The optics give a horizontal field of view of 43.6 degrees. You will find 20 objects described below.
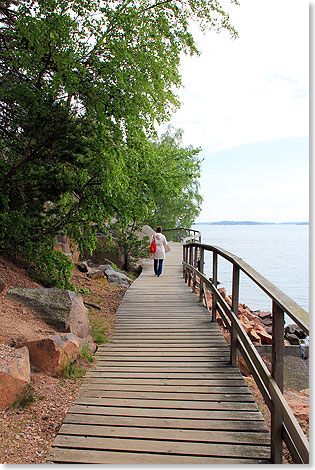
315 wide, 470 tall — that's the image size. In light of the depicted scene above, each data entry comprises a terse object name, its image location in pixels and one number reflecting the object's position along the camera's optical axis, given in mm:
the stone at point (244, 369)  5901
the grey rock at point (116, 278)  11336
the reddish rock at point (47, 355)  3917
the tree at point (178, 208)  35125
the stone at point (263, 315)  16297
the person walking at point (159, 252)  12008
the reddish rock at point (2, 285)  5496
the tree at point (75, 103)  4852
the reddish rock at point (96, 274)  11306
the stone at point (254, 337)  8516
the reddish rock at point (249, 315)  13267
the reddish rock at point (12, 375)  3117
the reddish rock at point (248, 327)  8969
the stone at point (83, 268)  11634
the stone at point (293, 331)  14977
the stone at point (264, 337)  9127
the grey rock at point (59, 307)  4973
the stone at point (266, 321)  14935
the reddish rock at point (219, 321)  8383
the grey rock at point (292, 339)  13391
